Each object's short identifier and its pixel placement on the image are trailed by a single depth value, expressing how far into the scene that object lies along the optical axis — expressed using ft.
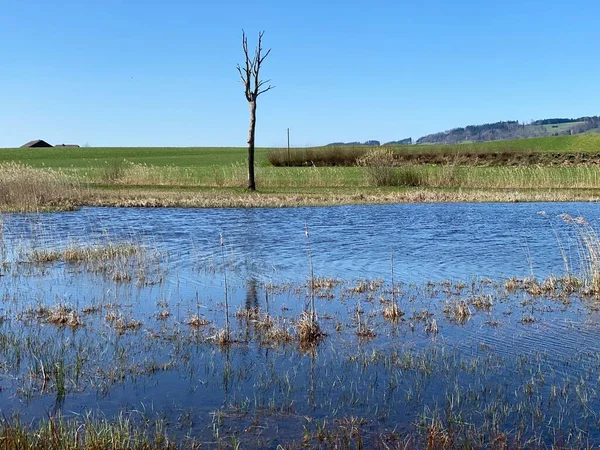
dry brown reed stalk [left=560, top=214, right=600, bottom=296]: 39.09
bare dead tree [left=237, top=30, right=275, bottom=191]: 119.96
